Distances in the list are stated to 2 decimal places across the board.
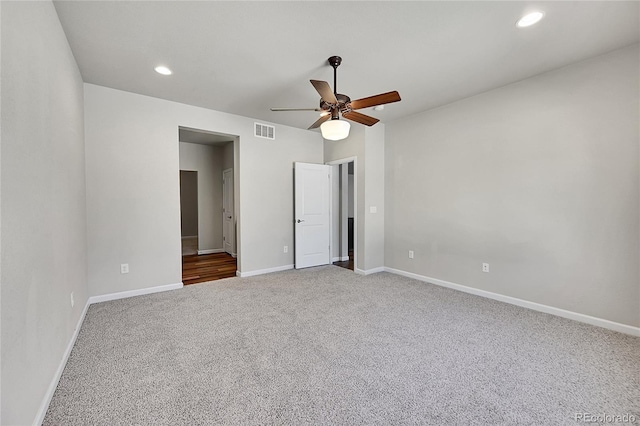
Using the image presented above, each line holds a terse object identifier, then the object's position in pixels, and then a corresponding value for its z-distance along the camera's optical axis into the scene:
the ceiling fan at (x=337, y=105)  2.49
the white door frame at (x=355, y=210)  4.86
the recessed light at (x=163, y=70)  2.91
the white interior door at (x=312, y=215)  5.11
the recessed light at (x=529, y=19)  2.10
